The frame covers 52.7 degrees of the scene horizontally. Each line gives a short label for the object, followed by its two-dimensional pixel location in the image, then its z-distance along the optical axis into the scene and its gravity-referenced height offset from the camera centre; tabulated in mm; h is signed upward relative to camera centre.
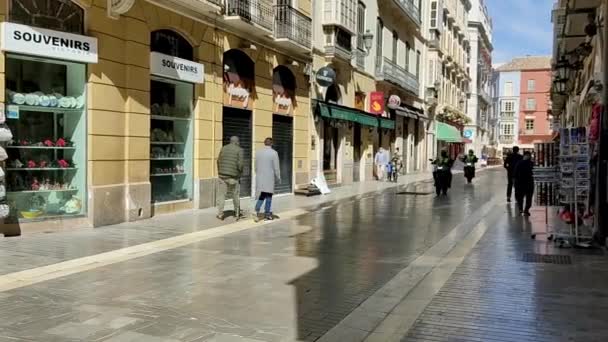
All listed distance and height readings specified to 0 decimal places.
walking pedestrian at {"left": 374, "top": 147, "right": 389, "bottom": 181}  28891 -10
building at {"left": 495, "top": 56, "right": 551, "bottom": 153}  95062 +9656
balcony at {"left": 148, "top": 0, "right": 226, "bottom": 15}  13242 +3465
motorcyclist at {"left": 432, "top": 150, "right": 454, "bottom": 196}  20844 -362
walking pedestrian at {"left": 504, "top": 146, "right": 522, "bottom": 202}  18516 -32
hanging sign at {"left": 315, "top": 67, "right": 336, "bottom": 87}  21344 +2965
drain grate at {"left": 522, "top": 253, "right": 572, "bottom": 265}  8547 -1369
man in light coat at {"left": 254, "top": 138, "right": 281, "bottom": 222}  12734 -233
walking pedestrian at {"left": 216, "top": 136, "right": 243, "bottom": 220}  12602 -157
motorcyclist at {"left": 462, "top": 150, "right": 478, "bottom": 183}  29375 -165
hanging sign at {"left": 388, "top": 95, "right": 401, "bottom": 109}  31047 +3080
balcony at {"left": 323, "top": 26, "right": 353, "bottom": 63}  22266 +4387
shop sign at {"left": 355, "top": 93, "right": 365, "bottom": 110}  26906 +2703
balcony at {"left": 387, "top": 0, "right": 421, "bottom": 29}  31525 +8332
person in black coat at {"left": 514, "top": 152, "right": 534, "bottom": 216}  14680 -437
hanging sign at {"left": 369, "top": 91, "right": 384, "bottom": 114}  28141 +2740
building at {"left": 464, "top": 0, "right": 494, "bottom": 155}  67688 +10069
